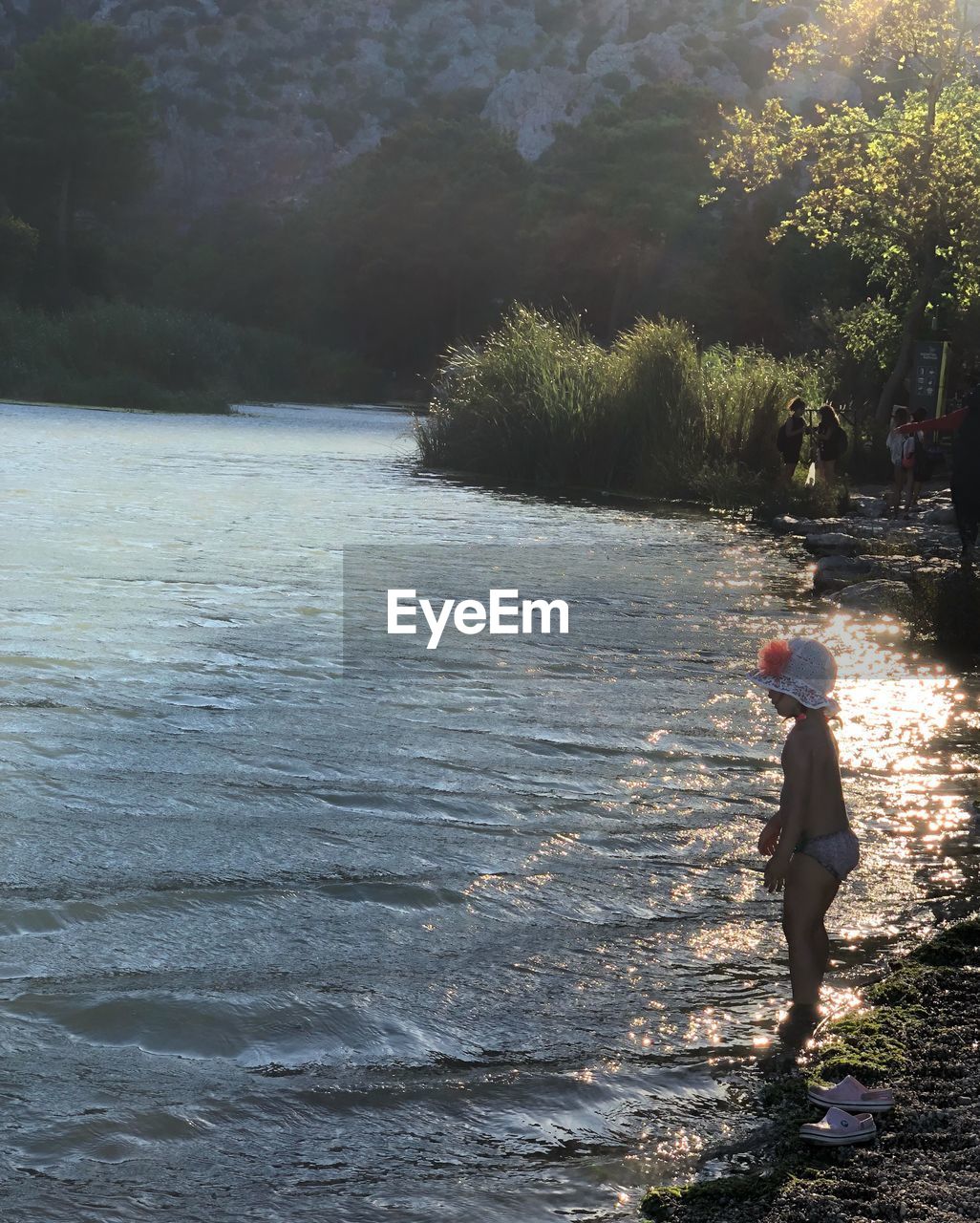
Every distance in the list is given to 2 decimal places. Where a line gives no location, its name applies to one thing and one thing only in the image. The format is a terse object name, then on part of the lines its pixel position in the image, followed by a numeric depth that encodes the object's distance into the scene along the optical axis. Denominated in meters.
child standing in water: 5.18
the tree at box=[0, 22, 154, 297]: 77.69
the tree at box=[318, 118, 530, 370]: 83.75
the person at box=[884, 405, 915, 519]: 23.02
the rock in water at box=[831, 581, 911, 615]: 14.56
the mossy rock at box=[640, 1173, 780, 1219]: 3.89
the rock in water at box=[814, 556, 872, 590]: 16.45
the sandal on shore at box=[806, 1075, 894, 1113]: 4.26
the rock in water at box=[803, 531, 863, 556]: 19.25
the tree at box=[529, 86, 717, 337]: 73.50
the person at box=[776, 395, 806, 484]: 24.81
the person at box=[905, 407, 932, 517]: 23.30
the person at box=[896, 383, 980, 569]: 12.97
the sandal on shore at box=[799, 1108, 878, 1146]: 4.11
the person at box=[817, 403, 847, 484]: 24.59
